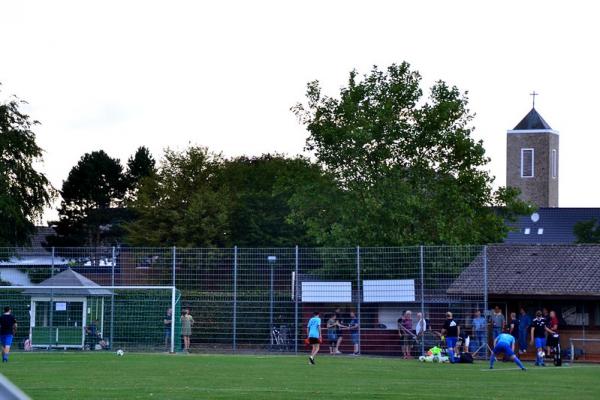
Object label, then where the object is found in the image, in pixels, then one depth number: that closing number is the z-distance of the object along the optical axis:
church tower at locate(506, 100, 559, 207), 128.88
